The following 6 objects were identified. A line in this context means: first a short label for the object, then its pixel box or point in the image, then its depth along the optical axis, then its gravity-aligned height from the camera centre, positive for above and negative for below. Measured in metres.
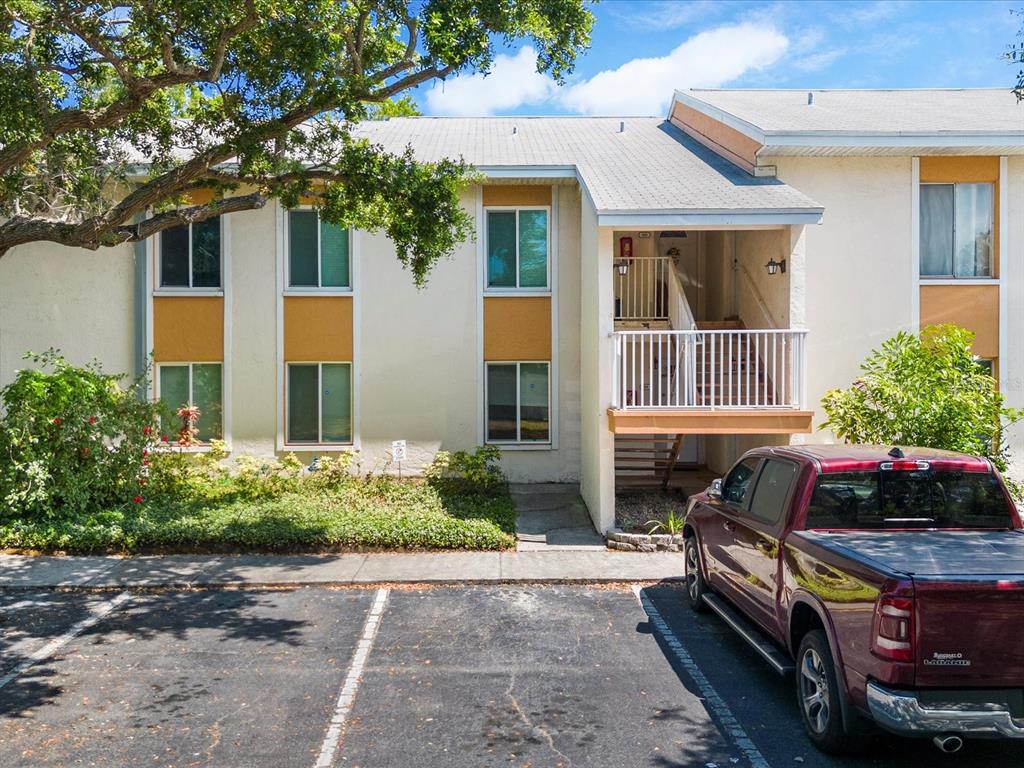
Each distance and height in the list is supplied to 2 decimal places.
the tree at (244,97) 8.95 +3.46
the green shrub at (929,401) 9.65 -0.38
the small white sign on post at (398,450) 13.38 -1.29
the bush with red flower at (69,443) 10.80 -0.97
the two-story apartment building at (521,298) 12.56 +1.26
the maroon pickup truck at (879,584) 4.23 -1.27
